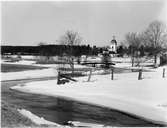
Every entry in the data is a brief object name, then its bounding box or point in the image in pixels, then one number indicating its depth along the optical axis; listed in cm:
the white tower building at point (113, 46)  13038
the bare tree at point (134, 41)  7421
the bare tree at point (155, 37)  7100
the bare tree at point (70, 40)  5488
